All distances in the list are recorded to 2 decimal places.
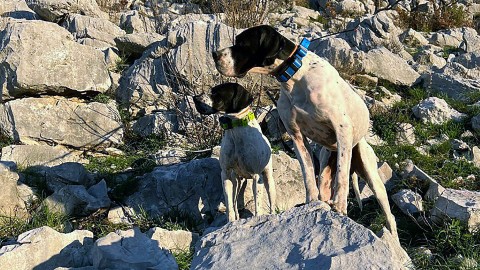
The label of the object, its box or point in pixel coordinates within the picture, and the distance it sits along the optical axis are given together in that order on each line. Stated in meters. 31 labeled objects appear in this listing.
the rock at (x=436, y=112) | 8.06
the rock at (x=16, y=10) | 11.66
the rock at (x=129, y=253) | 3.80
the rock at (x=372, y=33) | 11.35
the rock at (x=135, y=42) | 9.92
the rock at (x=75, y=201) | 5.76
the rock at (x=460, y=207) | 4.75
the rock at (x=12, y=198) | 5.70
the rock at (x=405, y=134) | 7.69
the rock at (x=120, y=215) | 5.91
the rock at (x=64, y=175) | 6.35
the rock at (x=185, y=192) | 6.20
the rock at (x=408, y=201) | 5.56
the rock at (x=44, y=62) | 7.82
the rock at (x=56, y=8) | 11.34
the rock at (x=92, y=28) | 10.77
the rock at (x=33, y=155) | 6.89
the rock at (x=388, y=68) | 9.39
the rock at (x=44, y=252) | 4.04
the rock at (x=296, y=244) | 2.74
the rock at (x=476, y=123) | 7.66
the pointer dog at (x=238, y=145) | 5.71
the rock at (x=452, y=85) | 9.03
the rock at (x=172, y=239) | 4.52
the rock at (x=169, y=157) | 7.22
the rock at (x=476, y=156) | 6.85
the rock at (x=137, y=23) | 12.46
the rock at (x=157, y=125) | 8.07
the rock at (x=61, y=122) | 7.64
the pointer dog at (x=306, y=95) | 3.73
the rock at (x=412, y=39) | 12.44
